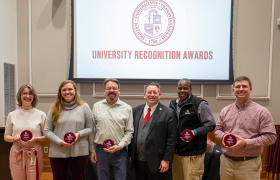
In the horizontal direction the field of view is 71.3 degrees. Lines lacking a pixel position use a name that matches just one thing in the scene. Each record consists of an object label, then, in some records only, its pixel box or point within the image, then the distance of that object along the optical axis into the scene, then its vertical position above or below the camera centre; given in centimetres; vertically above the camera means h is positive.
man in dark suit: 192 -58
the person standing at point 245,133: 183 -49
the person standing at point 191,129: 202 -48
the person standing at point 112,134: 198 -54
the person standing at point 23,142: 210 -62
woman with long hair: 200 -52
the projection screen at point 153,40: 349 +75
